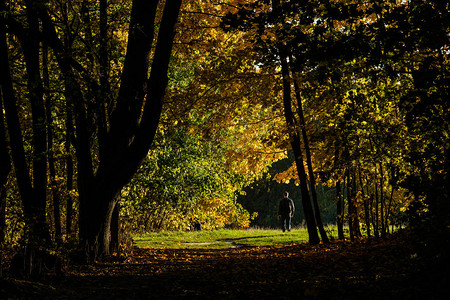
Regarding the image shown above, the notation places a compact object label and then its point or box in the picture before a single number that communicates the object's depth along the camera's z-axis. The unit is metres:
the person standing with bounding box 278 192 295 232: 36.91
